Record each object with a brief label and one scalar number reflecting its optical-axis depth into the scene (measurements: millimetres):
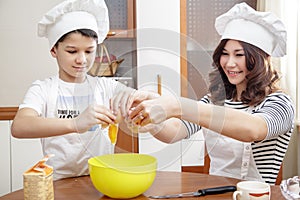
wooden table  1176
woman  1281
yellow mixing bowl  1117
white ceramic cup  1046
